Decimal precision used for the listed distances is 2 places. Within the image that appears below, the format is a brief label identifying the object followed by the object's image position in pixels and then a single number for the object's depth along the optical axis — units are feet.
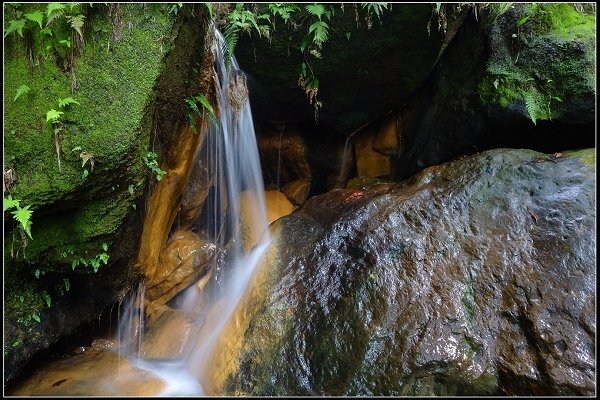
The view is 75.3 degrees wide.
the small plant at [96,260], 12.24
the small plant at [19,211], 10.02
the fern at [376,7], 15.38
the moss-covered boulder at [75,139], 10.96
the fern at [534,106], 14.40
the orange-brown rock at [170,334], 16.03
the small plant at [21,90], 10.67
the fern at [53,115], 10.69
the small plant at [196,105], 14.69
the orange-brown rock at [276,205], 23.67
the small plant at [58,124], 10.93
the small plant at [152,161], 12.44
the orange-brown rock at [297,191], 25.25
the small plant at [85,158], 10.89
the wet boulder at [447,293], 9.51
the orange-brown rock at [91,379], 12.59
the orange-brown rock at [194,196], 19.63
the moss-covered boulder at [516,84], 14.25
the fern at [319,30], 15.93
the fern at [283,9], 16.25
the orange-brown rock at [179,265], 18.47
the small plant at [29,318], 12.37
